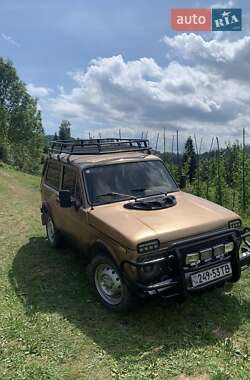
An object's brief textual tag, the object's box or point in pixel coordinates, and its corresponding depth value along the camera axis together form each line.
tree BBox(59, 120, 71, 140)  94.69
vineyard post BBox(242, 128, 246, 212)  14.79
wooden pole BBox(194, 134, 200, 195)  16.45
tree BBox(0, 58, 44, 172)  41.03
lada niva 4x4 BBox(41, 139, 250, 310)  4.25
